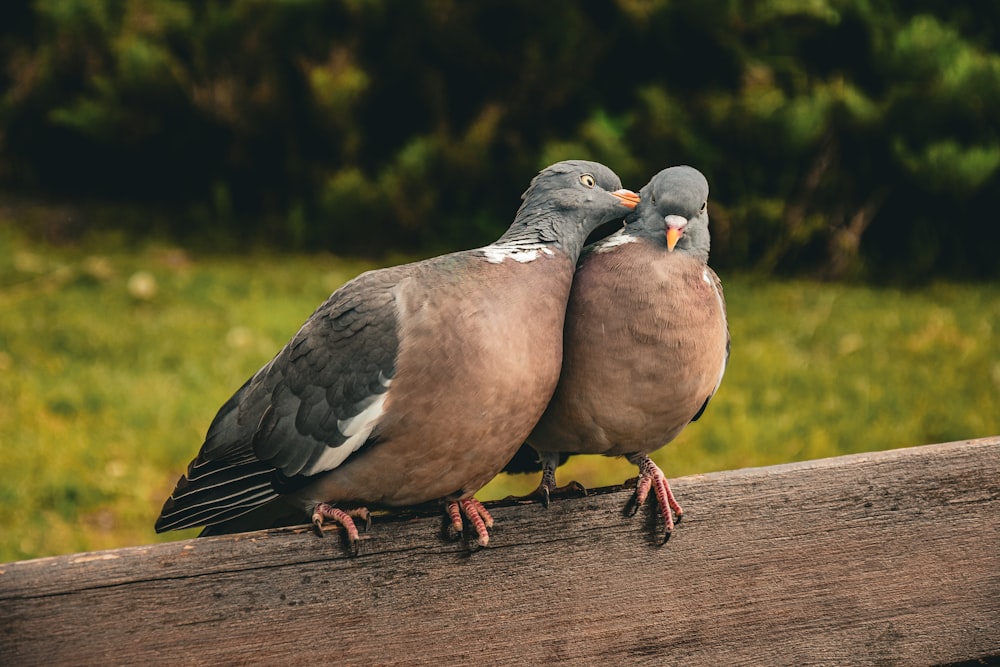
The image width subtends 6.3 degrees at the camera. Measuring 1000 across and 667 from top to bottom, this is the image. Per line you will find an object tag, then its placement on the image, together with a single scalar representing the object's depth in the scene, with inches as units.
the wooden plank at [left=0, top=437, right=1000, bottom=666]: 188.8
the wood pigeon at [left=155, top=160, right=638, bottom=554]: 191.2
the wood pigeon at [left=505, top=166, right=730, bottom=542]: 192.0
